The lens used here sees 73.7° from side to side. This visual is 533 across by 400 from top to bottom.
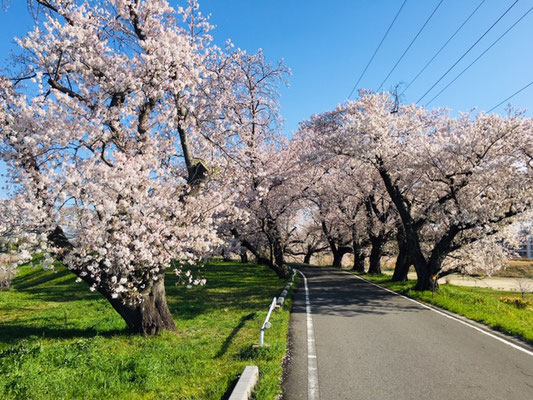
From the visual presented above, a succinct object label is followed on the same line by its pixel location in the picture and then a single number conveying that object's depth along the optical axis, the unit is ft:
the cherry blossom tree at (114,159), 26.03
